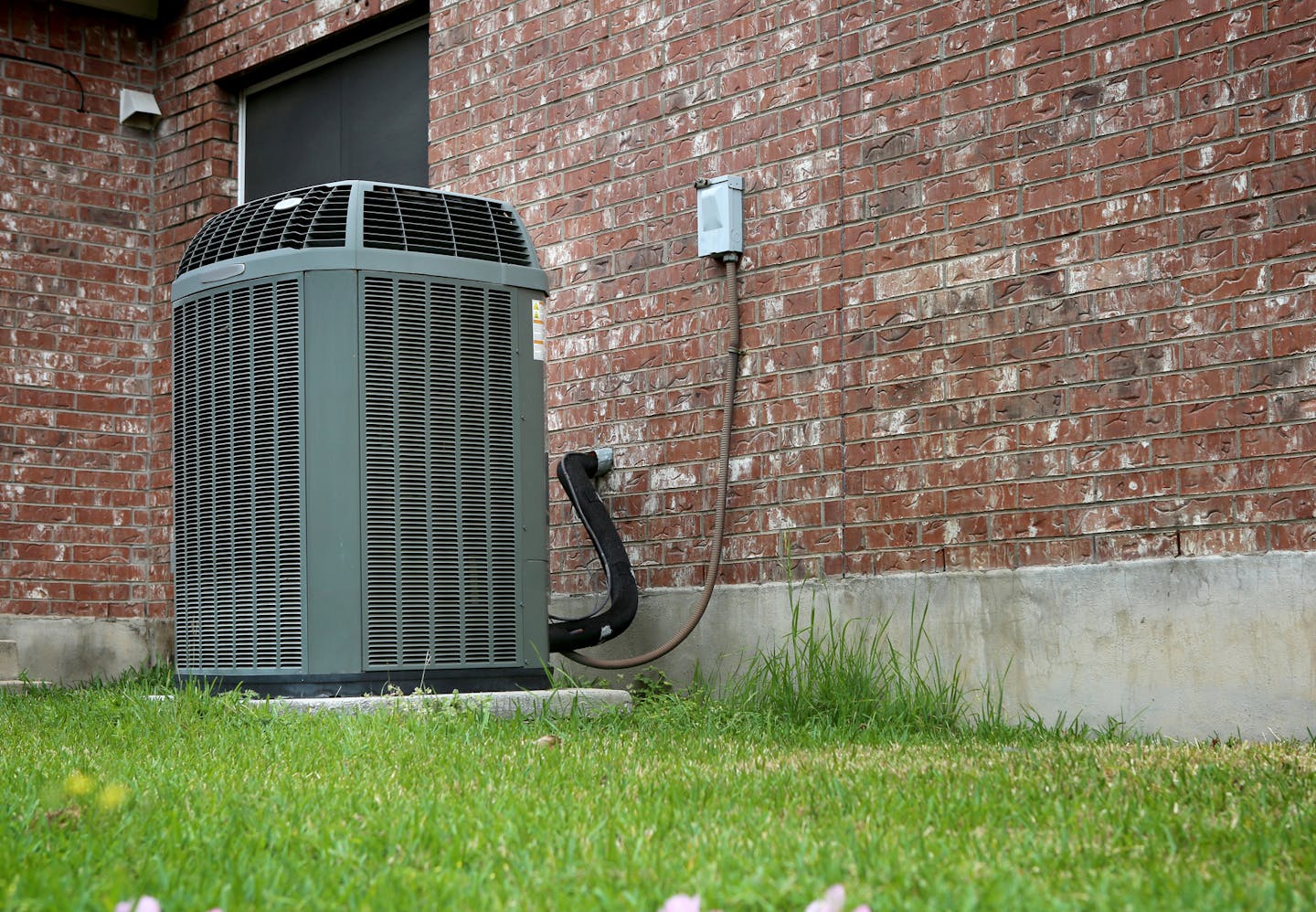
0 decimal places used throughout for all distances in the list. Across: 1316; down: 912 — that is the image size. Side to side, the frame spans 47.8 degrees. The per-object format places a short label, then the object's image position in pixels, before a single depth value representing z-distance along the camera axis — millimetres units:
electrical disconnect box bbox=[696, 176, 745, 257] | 5477
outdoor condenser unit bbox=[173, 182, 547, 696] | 4605
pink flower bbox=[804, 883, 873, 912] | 1686
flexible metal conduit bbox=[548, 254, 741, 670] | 5254
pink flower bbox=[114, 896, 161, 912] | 1705
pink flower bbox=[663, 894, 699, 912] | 1655
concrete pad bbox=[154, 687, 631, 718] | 4418
